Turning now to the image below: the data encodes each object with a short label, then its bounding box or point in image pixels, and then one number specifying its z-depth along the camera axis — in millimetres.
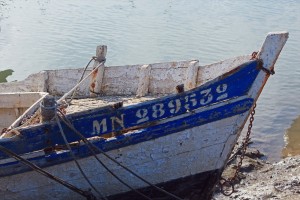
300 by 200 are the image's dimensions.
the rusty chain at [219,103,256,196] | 7833
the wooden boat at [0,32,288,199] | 5301
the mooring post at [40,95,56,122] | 5090
